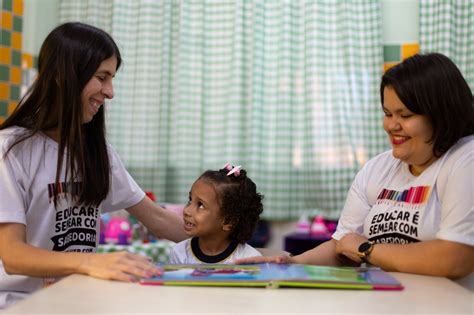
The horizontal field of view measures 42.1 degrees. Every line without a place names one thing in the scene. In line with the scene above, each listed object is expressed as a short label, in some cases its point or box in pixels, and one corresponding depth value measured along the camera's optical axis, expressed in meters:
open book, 1.27
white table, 1.05
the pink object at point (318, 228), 4.17
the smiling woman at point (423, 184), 1.57
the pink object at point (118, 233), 3.40
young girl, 2.12
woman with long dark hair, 1.73
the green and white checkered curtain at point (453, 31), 4.18
